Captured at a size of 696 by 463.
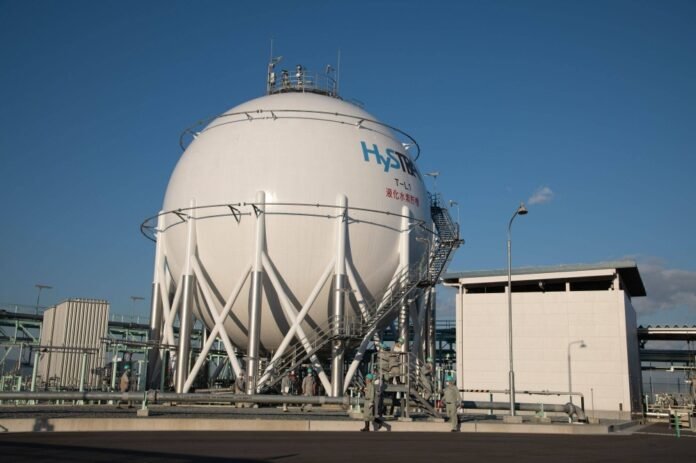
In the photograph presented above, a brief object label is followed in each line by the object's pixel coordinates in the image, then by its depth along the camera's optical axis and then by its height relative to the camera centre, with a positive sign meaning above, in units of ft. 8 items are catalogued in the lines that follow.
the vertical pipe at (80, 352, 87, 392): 65.00 -1.86
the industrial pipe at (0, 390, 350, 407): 55.72 -3.01
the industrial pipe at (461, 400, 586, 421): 71.31 -3.78
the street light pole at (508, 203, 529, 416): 68.23 +3.18
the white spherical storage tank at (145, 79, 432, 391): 78.43 +17.54
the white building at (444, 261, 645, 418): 103.35 +6.26
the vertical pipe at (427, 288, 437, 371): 100.42 +7.37
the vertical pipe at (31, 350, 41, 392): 64.85 -1.47
